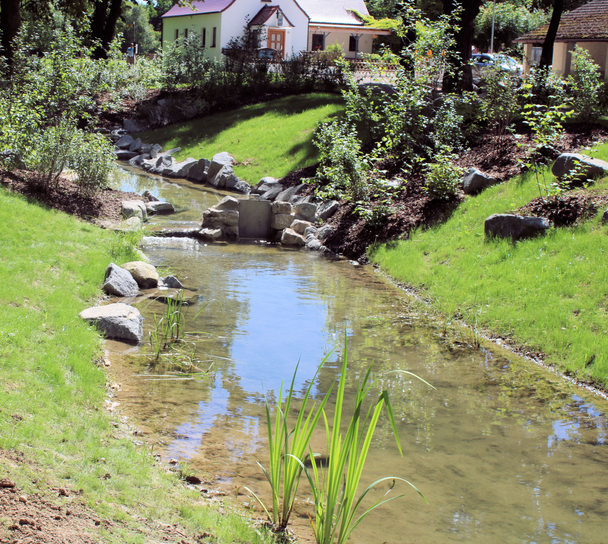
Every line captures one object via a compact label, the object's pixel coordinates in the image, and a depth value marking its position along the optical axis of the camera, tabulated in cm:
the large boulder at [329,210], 1675
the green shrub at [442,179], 1369
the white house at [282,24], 4719
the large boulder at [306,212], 1688
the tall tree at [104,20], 3294
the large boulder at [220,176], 2333
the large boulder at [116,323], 766
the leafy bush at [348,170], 1480
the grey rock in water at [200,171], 2462
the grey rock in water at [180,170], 2534
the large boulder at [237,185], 2234
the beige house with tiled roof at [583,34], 3316
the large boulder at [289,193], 1970
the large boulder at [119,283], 942
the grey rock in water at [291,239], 1552
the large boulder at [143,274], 1026
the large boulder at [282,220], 1628
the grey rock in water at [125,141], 3102
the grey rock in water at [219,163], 2398
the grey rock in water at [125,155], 2942
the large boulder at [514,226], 1089
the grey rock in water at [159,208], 1707
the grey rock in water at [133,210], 1466
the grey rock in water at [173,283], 1045
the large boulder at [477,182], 1402
